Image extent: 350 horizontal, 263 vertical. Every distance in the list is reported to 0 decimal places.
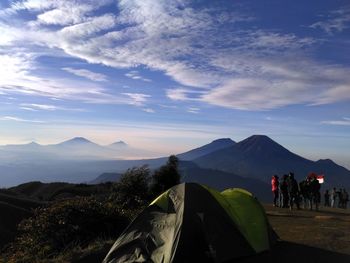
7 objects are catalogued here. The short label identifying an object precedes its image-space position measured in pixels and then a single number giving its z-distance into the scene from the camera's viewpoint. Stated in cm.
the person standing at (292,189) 2770
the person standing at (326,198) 4011
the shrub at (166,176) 2694
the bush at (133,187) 2369
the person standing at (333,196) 3834
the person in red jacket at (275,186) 2919
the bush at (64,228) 1560
